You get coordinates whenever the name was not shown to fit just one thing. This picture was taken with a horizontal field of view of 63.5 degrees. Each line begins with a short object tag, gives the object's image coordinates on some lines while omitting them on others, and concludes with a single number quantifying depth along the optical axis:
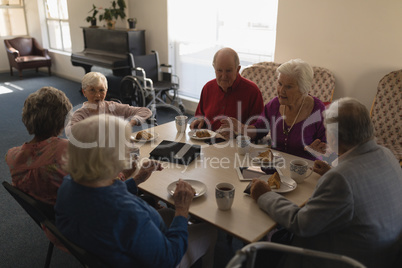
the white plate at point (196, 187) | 1.44
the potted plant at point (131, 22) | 5.24
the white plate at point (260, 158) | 1.76
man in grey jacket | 1.12
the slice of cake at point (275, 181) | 1.46
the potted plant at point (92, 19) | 5.77
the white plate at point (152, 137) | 2.04
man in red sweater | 2.33
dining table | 1.24
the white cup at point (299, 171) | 1.52
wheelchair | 4.61
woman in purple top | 2.01
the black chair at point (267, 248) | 0.96
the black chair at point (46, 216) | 1.05
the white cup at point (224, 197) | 1.28
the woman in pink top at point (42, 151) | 1.38
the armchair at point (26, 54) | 7.35
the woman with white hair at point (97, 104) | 2.22
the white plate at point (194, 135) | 2.08
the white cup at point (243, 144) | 1.84
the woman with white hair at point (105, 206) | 1.03
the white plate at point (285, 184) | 1.45
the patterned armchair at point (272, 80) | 3.25
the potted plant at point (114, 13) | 5.33
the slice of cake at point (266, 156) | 1.77
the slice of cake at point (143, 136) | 2.03
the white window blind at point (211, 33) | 4.02
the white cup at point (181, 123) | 2.14
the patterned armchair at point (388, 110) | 2.82
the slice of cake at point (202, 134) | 2.11
